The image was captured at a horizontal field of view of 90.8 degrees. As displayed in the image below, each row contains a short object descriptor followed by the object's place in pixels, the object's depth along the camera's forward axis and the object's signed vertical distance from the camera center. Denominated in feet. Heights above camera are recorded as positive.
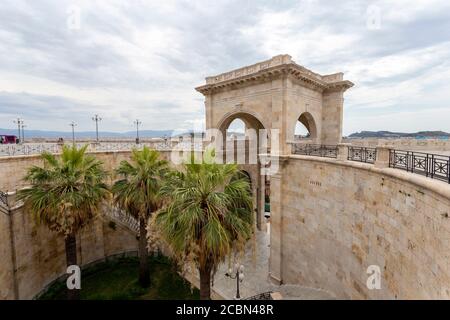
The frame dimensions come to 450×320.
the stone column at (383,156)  26.00 -0.91
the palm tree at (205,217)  20.76 -6.61
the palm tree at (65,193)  30.76 -6.04
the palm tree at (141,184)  36.55 -5.74
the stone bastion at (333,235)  19.36 -11.35
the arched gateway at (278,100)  46.50 +11.98
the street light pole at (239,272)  33.38 -18.94
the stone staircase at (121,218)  51.72 -16.05
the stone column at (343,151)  32.78 -0.36
